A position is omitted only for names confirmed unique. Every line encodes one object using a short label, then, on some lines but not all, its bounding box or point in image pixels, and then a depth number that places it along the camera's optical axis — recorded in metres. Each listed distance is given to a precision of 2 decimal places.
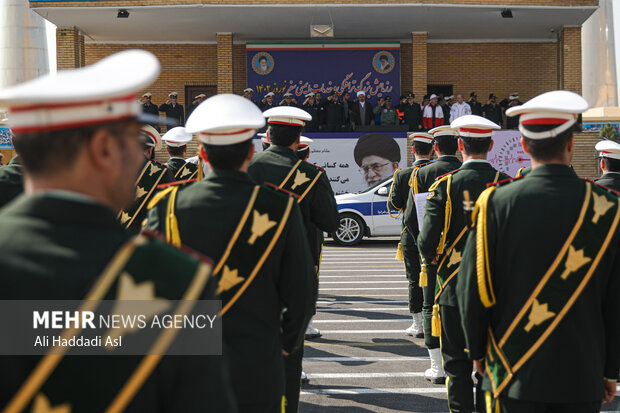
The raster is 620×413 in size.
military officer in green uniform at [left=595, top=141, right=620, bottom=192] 6.69
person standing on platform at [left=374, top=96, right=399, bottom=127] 25.08
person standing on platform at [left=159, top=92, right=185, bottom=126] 24.22
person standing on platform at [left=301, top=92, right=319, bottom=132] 24.12
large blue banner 28.86
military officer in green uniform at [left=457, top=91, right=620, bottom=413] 3.22
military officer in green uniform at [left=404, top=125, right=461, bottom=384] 6.48
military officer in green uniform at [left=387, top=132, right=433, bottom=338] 7.87
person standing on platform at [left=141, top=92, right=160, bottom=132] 22.79
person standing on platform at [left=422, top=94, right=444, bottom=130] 24.95
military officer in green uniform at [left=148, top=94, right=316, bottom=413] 3.19
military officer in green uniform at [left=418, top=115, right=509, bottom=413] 5.17
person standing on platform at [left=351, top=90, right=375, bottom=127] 24.86
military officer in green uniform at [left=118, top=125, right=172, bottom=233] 7.12
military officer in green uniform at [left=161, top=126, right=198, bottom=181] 8.54
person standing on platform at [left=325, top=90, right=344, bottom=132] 24.39
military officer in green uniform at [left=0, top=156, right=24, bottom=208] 5.68
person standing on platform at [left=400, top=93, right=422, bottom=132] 24.88
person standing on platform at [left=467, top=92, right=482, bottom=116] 25.27
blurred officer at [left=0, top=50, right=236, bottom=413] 1.52
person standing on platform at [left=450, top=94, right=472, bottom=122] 24.91
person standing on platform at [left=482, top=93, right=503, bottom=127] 25.28
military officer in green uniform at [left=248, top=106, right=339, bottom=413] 5.30
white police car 17.53
